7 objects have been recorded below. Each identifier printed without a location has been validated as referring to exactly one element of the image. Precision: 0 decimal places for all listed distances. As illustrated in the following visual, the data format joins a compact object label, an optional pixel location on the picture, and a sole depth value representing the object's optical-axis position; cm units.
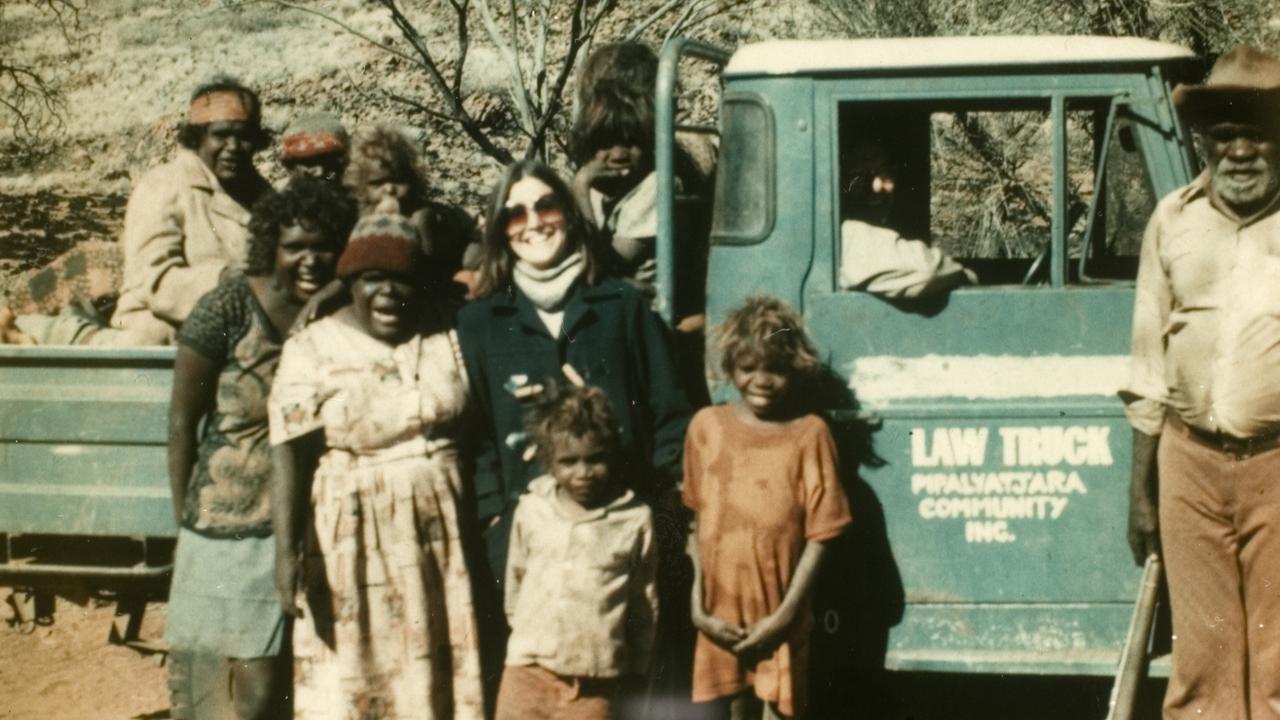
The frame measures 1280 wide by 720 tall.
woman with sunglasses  375
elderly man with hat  338
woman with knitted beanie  361
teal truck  379
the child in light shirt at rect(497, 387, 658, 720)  357
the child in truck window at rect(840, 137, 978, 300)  378
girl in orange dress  365
